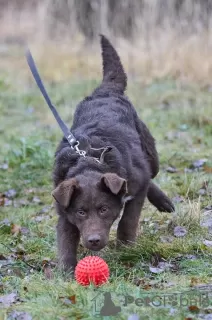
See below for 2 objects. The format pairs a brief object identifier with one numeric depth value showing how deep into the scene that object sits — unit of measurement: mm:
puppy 9508
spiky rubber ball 8953
